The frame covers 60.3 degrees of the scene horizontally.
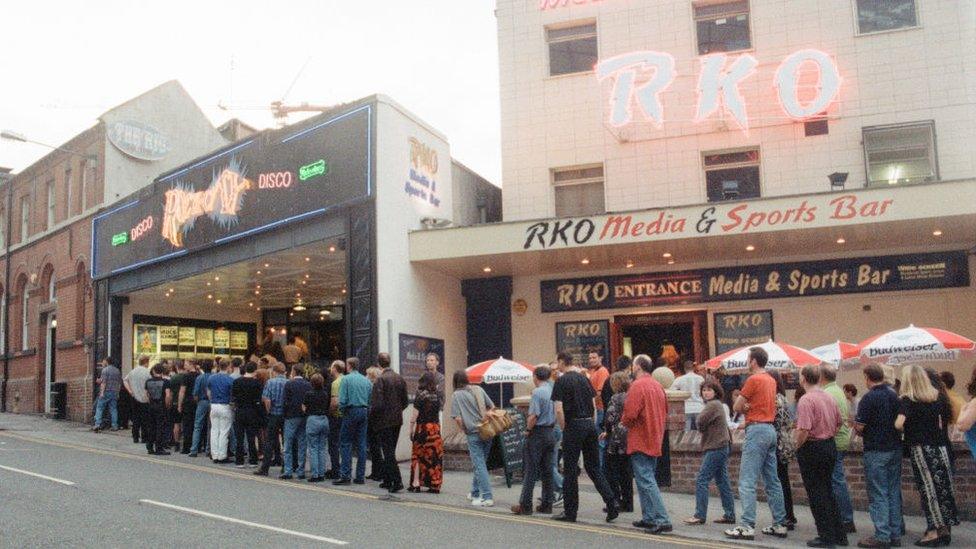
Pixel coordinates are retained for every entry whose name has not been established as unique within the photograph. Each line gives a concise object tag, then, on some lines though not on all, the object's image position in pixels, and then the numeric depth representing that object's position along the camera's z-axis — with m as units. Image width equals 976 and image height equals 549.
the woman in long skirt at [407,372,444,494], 11.77
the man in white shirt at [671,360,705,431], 14.14
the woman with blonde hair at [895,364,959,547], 8.87
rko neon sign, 18.28
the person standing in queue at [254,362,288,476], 13.46
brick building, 26.36
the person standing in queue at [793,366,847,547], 8.77
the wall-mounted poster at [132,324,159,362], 26.14
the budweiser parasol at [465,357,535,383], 14.98
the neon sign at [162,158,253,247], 20.39
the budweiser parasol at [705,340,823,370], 13.66
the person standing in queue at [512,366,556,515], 10.15
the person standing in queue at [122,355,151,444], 17.80
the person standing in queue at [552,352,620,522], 9.70
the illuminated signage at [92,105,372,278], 17.50
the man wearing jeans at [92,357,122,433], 21.34
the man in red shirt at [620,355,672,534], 9.28
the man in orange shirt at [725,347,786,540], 9.08
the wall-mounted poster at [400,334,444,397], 17.20
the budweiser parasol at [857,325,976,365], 12.52
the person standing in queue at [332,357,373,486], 12.59
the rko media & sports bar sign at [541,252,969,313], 17.61
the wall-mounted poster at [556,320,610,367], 19.83
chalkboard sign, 12.66
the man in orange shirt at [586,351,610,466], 13.41
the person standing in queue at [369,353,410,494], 12.02
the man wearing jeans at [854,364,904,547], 8.84
